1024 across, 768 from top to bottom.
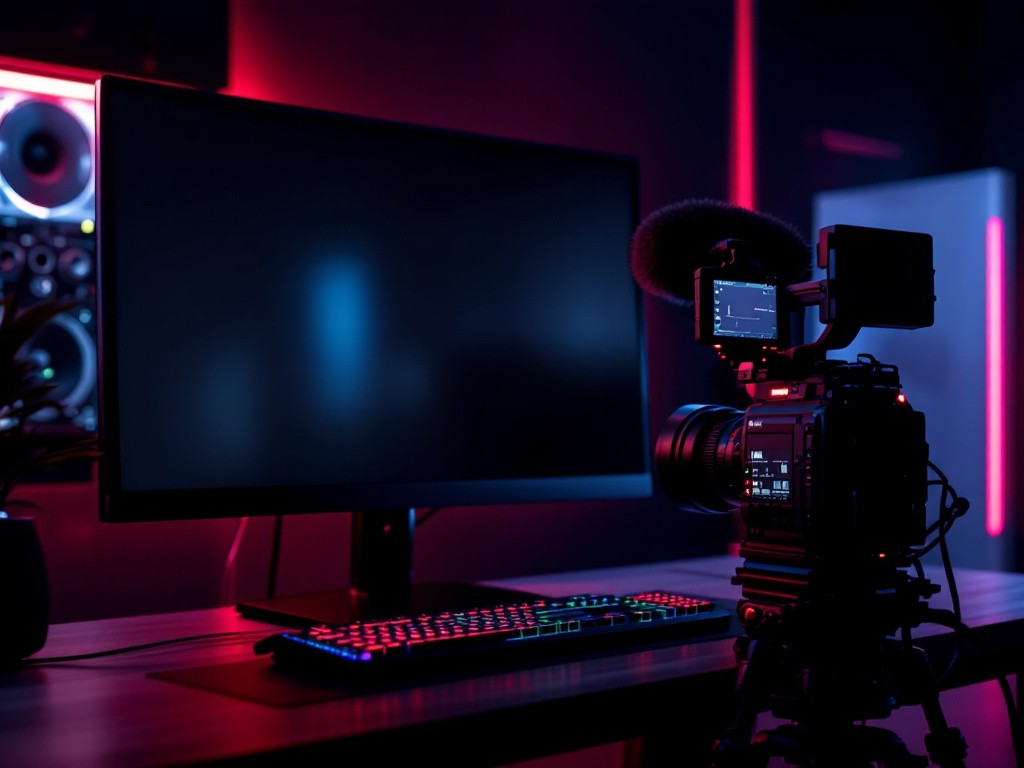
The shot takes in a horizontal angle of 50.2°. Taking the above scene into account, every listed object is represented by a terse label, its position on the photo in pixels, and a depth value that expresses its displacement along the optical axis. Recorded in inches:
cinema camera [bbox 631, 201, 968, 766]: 35.0
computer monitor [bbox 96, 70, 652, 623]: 41.9
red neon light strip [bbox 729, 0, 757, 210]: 91.0
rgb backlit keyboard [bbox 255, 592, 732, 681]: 32.8
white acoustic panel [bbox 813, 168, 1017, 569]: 106.7
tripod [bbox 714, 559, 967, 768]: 34.2
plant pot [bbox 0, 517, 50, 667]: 36.2
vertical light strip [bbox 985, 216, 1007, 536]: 106.8
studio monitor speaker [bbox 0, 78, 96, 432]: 55.2
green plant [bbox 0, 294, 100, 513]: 37.5
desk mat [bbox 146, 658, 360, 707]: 30.5
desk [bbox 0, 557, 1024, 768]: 26.6
